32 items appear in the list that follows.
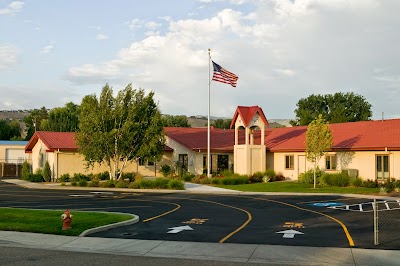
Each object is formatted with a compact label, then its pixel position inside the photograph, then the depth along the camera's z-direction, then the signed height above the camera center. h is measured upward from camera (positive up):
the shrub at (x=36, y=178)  47.91 -1.58
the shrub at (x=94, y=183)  41.75 -1.79
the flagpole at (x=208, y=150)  44.09 +1.07
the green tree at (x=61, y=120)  93.12 +7.85
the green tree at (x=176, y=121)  107.53 +9.06
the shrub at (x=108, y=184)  40.68 -1.81
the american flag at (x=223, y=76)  43.44 +7.56
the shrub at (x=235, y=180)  42.34 -1.53
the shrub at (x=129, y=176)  45.88 -1.31
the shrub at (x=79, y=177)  45.24 -1.40
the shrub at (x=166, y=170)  49.88 -0.80
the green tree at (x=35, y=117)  106.81 +9.88
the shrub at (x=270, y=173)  45.09 -0.96
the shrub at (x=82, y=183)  41.66 -1.78
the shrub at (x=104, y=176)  47.78 -1.36
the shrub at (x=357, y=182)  38.31 -1.49
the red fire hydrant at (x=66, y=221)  16.64 -1.98
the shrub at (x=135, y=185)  39.50 -1.83
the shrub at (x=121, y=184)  39.97 -1.79
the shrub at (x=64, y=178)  46.34 -1.52
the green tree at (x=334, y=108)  84.62 +9.62
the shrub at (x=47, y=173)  47.55 -1.09
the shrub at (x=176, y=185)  38.22 -1.76
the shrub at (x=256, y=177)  44.31 -1.31
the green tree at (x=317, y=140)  38.97 +1.76
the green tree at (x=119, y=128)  42.22 +2.86
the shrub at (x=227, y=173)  46.32 -1.02
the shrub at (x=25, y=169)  51.97 -0.86
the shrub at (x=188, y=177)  45.41 -1.37
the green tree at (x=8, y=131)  100.62 +6.26
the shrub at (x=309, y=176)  40.91 -1.11
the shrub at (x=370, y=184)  37.03 -1.57
